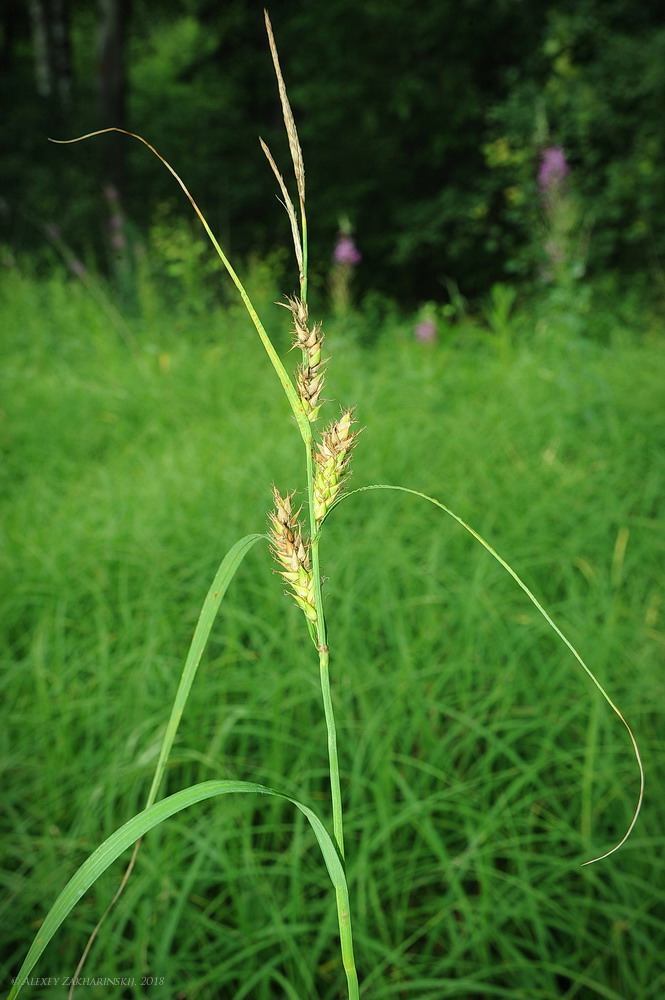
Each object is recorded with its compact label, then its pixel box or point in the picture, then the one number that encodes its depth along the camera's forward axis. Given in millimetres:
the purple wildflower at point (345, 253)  4000
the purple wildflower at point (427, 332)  3574
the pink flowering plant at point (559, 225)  3260
